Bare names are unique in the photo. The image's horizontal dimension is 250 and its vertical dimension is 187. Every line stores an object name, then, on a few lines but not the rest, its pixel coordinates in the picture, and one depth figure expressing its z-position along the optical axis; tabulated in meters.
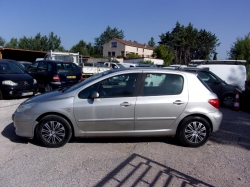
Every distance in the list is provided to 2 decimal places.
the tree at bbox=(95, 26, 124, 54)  93.12
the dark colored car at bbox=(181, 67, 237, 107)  9.70
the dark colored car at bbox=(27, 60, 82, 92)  11.31
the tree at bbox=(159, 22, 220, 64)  57.44
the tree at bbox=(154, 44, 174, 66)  48.31
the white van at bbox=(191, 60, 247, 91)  11.61
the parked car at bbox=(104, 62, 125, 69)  23.73
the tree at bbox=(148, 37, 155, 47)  106.19
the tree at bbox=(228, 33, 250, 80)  27.12
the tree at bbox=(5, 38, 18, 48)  59.75
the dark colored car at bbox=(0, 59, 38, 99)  9.48
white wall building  62.69
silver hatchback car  4.79
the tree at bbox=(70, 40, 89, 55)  64.00
